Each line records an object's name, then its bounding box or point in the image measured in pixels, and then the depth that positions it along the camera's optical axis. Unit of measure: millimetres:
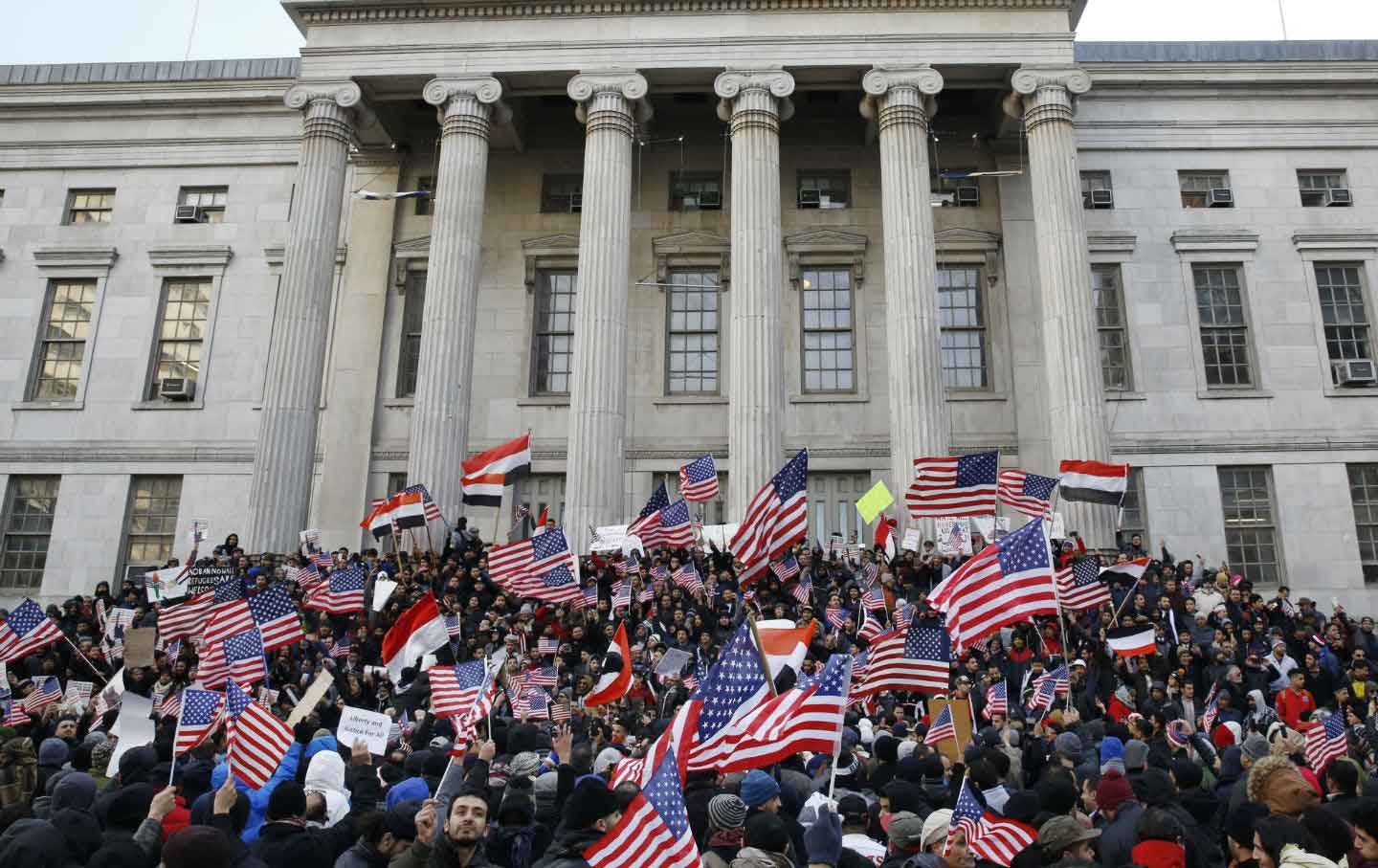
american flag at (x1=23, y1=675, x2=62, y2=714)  14539
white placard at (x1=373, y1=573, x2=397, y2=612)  19172
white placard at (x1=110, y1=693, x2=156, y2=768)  9602
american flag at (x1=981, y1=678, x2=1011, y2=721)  12745
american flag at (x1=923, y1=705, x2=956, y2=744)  10766
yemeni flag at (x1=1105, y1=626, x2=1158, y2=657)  15562
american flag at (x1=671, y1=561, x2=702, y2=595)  19953
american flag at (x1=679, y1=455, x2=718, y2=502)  20766
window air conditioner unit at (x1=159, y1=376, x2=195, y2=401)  31516
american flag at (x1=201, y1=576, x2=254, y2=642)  13633
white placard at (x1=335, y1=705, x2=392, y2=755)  9422
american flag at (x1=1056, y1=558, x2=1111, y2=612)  17484
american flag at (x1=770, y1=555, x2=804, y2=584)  20438
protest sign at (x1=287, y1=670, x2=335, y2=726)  9742
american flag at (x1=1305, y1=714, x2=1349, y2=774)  10453
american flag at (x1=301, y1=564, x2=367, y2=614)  18469
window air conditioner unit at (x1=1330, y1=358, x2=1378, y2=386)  29859
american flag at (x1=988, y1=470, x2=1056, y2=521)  19125
